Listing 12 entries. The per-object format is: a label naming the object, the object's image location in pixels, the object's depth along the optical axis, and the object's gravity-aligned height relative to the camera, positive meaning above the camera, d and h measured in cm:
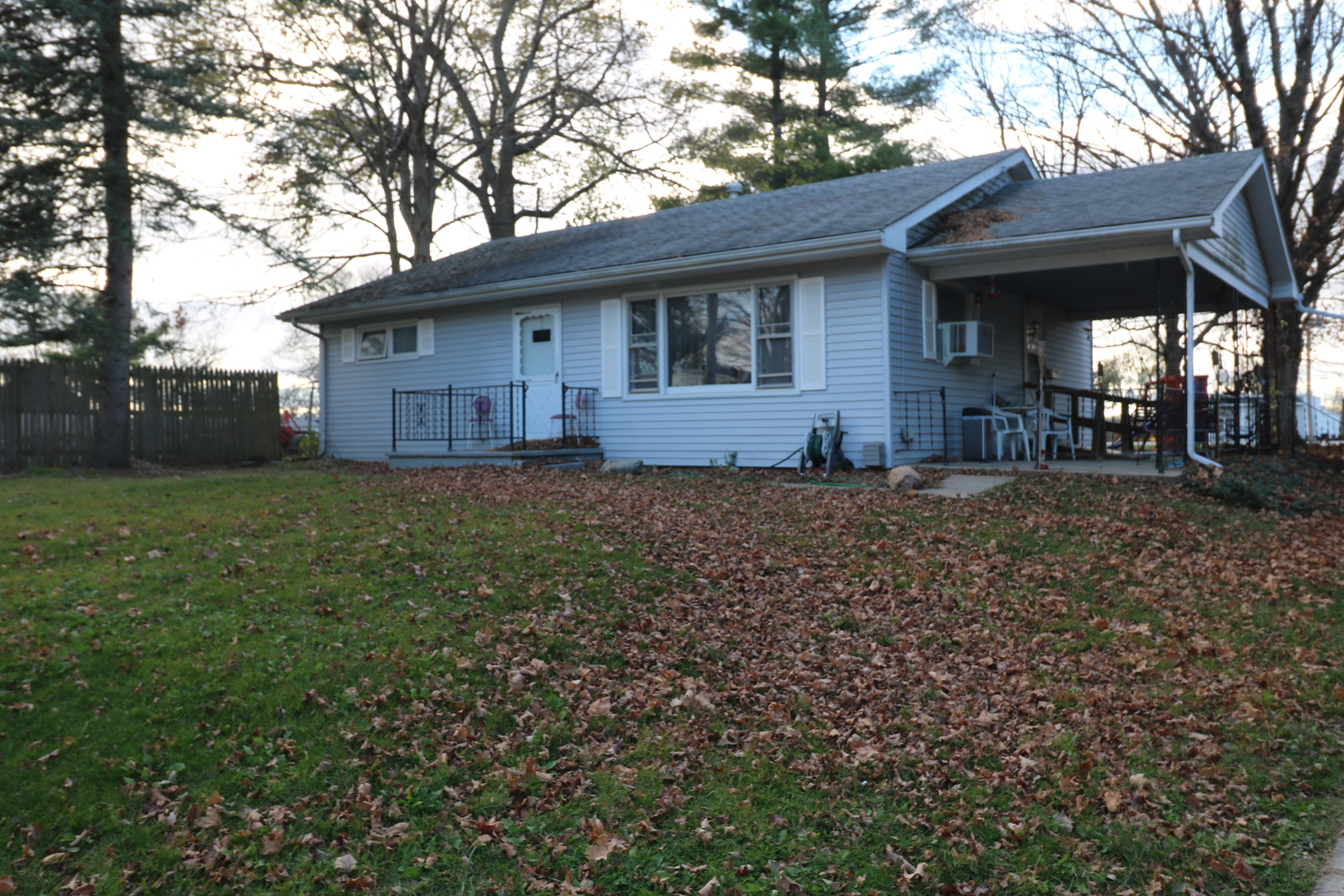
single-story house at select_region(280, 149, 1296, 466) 1192 +186
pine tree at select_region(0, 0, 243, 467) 1209 +382
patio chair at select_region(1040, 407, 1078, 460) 1383 -4
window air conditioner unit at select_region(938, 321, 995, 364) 1303 +120
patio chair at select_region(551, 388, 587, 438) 1464 +32
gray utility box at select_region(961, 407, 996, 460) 1340 -11
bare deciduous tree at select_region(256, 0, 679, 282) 2095 +765
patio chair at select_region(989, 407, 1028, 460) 1336 -3
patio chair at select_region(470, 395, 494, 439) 1559 +35
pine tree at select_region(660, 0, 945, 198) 2497 +898
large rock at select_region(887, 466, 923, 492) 1020 -52
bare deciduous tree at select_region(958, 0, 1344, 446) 1709 +608
